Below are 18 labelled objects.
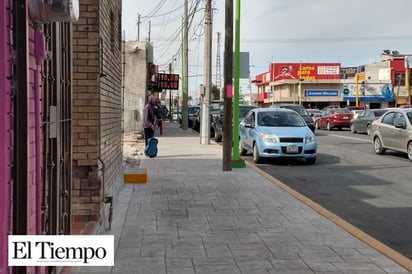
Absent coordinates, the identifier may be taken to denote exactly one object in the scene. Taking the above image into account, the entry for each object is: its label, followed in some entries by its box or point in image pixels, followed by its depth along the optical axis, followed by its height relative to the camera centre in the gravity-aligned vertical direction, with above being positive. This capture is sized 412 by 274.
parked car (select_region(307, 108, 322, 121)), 40.37 +0.43
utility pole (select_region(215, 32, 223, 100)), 57.15 +7.50
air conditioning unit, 3.25 +0.68
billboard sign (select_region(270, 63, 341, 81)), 75.94 +6.91
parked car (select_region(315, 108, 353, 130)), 33.84 -0.04
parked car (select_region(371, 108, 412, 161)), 15.70 -0.42
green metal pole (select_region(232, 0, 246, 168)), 13.04 +0.38
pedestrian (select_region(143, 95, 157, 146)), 16.09 -0.06
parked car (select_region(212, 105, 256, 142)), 22.03 -0.14
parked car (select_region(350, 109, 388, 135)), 28.83 -0.04
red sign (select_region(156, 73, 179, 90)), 31.50 +2.25
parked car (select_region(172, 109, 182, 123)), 65.11 +0.27
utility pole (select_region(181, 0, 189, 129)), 31.57 +3.03
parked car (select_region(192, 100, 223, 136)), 26.86 +0.16
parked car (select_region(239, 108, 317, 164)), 14.62 -0.51
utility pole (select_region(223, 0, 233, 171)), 12.16 +0.69
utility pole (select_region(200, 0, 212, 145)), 20.56 +1.41
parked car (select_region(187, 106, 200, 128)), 38.72 +0.16
